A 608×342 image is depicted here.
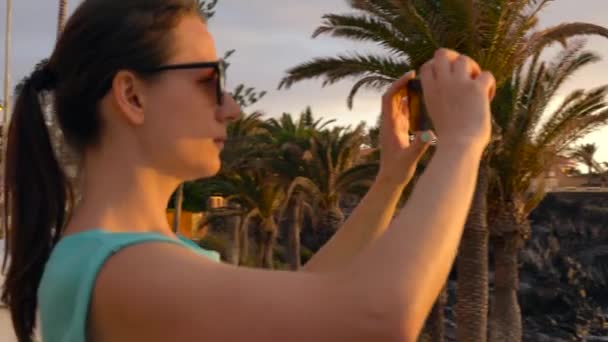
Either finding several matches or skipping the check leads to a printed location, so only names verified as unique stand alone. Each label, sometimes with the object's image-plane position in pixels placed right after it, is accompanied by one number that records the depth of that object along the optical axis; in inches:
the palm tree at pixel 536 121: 575.8
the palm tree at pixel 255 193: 907.4
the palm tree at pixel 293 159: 834.2
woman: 37.6
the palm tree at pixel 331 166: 810.2
